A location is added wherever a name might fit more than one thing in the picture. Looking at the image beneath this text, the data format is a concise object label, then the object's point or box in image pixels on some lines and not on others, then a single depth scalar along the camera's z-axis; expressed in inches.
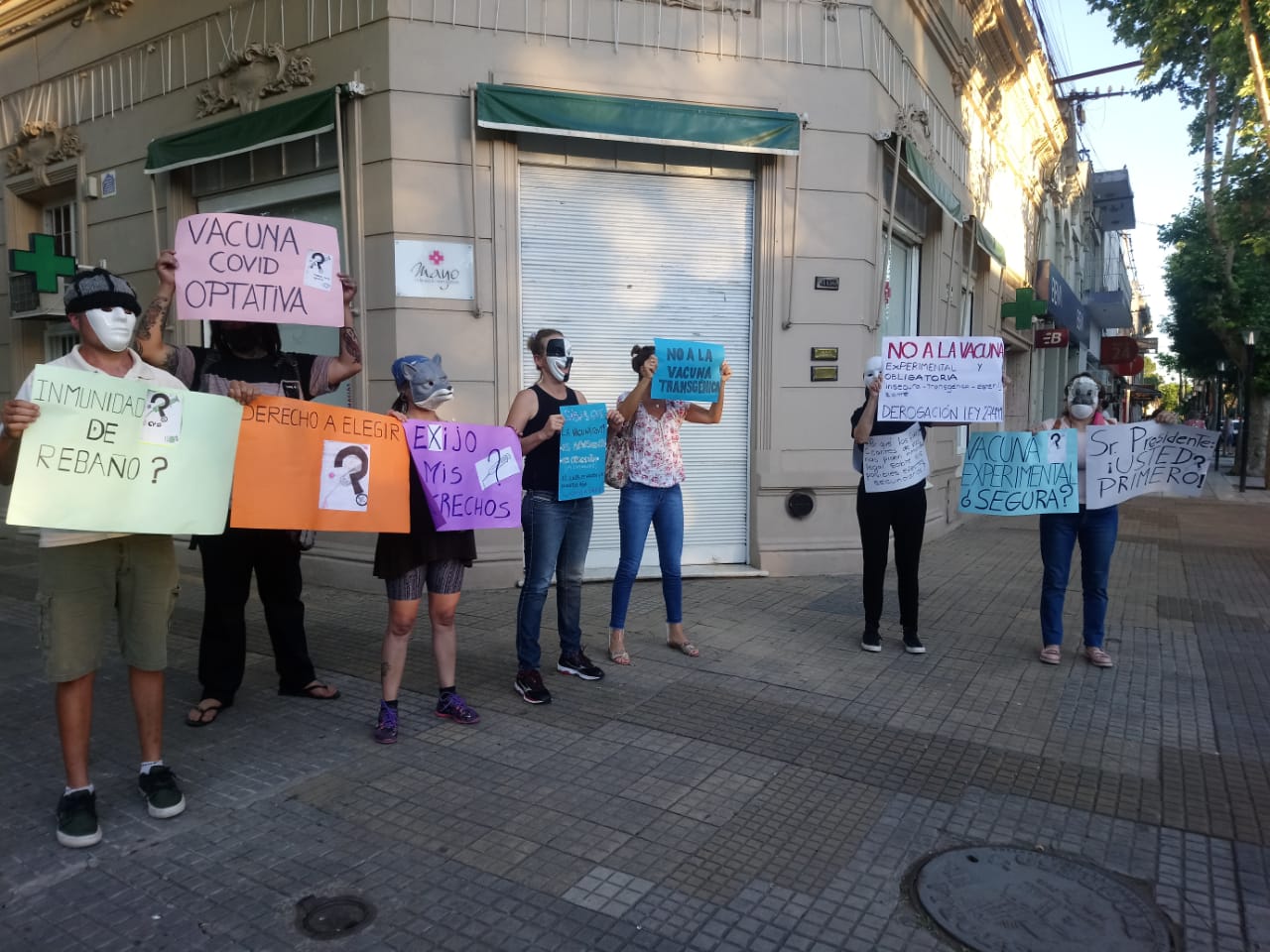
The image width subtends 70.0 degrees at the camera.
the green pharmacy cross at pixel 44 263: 357.1
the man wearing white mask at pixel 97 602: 128.5
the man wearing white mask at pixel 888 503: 229.9
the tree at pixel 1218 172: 538.9
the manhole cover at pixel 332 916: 109.0
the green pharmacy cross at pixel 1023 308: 599.5
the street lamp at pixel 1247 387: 789.2
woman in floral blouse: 213.3
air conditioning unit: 419.8
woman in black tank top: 188.1
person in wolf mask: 166.1
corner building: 286.8
